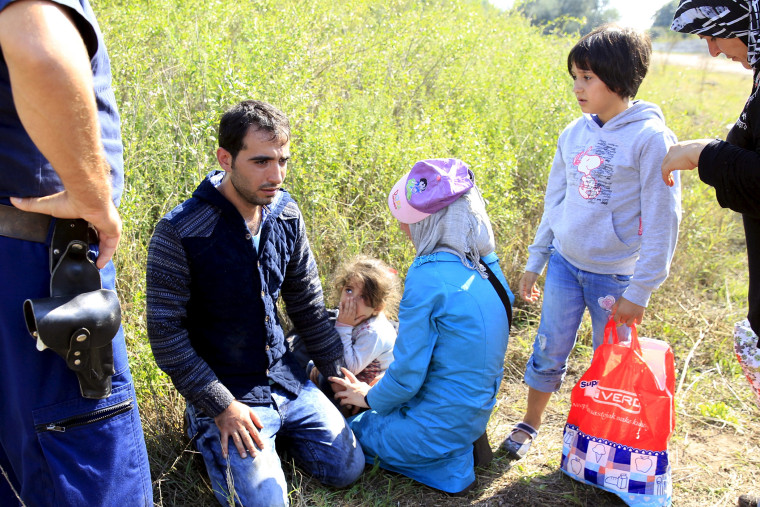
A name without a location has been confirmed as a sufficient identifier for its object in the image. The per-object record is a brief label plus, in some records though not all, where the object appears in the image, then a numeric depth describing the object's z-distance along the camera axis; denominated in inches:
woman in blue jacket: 105.5
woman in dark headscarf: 79.5
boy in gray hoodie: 104.6
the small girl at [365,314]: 127.3
